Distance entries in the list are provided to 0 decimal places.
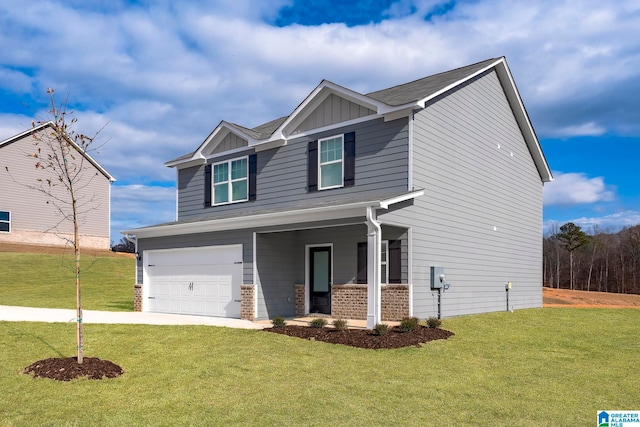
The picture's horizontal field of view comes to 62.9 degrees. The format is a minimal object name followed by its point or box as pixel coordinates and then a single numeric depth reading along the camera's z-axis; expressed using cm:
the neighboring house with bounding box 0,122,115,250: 3112
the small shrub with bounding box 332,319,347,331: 1135
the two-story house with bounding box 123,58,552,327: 1333
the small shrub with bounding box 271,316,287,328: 1209
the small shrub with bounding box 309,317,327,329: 1169
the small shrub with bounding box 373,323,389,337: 1062
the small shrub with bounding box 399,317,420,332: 1105
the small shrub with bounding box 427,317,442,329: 1171
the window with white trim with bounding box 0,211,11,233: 3105
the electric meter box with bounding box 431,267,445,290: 1363
